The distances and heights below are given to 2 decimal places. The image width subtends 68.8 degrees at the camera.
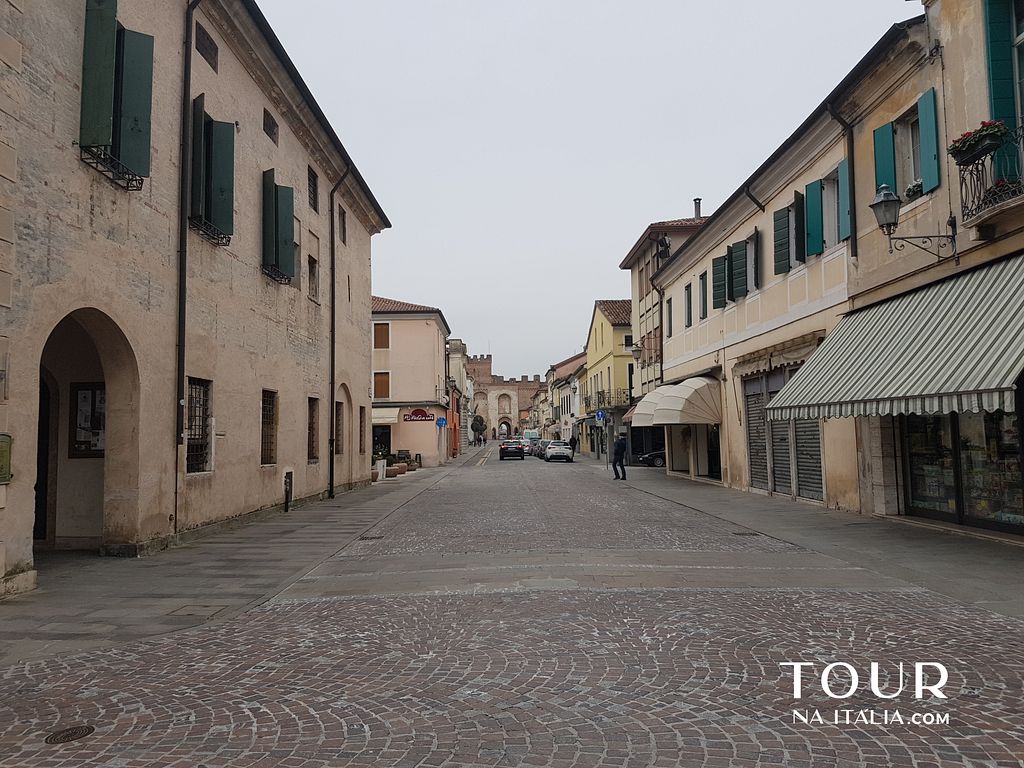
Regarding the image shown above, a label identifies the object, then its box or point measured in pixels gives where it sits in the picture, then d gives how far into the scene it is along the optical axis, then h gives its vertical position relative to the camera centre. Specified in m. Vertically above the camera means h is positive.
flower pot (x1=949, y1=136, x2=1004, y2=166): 9.19 +3.49
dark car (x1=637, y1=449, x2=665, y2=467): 38.50 -1.30
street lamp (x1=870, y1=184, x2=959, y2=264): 10.72 +3.09
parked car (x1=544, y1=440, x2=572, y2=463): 45.53 -1.09
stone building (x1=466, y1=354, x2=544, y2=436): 139.75 +7.34
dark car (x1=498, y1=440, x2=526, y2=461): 51.00 -1.05
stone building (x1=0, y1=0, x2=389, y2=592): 7.82 +2.36
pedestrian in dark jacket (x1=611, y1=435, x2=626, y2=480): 26.19 -0.73
